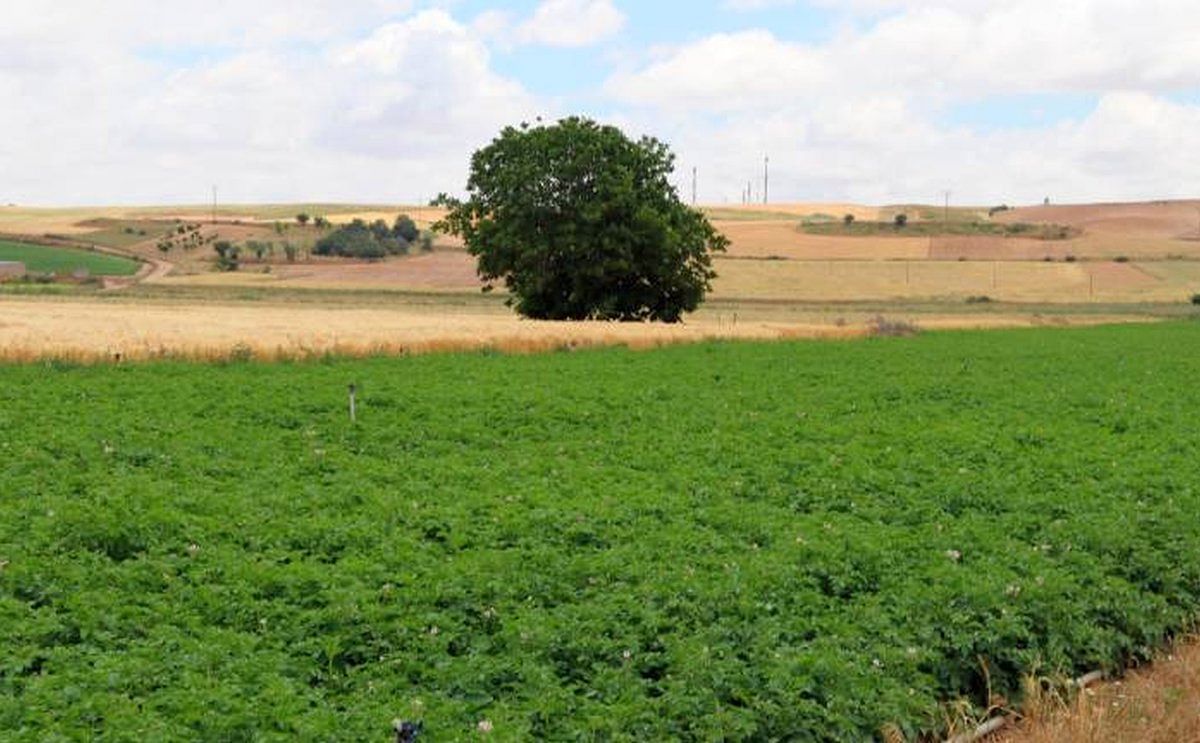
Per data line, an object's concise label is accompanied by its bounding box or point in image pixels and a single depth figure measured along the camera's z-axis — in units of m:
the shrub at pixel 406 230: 147.77
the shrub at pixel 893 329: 58.19
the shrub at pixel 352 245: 135.00
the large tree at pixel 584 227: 59.00
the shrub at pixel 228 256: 125.22
